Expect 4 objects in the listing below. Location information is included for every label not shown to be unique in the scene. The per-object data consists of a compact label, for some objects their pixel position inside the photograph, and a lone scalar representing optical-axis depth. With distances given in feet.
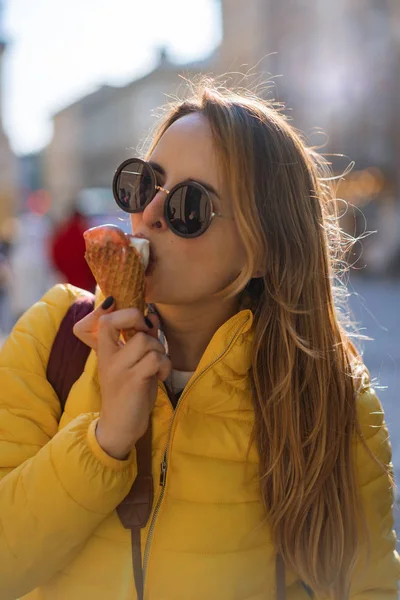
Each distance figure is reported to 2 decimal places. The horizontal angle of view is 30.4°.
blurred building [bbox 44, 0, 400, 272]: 89.51
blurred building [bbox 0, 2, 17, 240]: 103.19
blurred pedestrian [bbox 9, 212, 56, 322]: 40.78
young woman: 5.19
